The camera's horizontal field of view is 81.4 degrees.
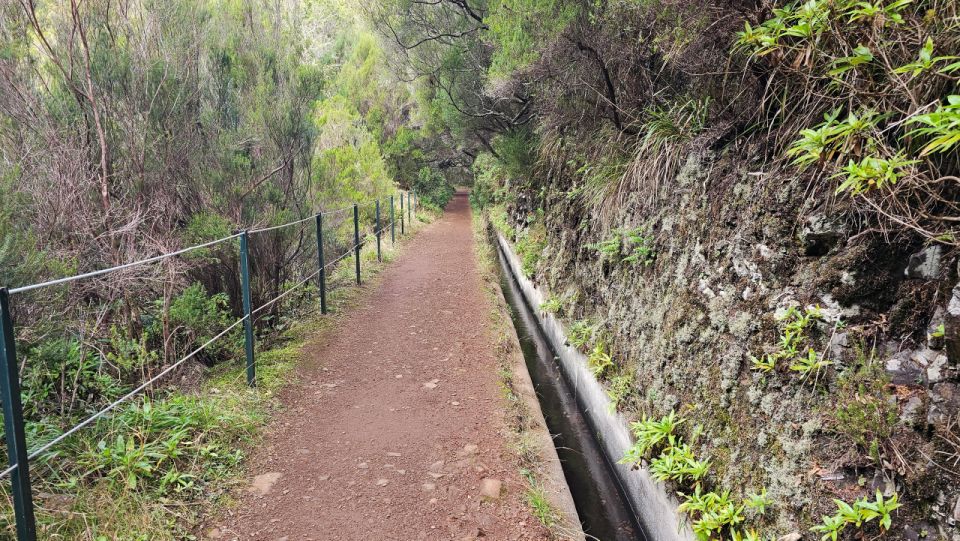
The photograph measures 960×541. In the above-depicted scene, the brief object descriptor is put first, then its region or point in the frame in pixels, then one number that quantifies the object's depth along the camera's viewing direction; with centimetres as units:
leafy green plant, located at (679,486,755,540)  288
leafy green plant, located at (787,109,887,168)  257
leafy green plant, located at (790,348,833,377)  268
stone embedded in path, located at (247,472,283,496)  368
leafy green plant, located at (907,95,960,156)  193
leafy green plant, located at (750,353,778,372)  296
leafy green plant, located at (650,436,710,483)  325
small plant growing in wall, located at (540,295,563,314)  753
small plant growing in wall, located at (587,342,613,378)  525
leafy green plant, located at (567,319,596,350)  604
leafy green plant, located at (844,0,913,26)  241
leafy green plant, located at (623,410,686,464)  369
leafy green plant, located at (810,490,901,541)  215
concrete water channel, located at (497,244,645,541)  428
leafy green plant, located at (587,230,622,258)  552
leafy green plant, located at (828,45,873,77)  258
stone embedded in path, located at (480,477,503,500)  371
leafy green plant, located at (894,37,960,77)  225
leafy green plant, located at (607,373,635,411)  469
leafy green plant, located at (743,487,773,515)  270
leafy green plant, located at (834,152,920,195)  232
